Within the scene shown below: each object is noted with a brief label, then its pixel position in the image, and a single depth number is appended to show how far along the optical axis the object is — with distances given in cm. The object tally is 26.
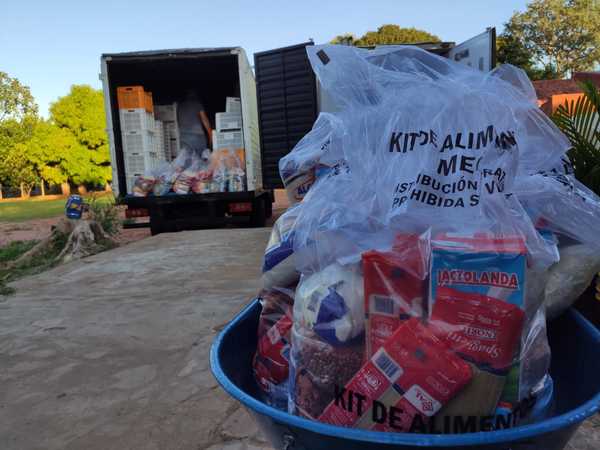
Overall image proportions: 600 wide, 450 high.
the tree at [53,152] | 3369
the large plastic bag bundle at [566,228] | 97
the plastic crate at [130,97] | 701
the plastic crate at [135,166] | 709
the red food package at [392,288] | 77
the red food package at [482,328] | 71
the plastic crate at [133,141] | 708
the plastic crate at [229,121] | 731
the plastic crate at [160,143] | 767
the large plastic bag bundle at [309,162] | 116
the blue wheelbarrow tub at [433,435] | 61
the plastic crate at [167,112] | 834
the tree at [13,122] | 2358
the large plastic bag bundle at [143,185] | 699
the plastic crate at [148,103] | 726
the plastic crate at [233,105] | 737
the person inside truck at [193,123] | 862
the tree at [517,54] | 2275
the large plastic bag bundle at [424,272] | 71
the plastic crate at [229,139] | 728
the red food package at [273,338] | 104
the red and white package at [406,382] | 69
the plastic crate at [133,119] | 703
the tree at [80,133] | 3584
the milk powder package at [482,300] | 71
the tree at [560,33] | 2227
